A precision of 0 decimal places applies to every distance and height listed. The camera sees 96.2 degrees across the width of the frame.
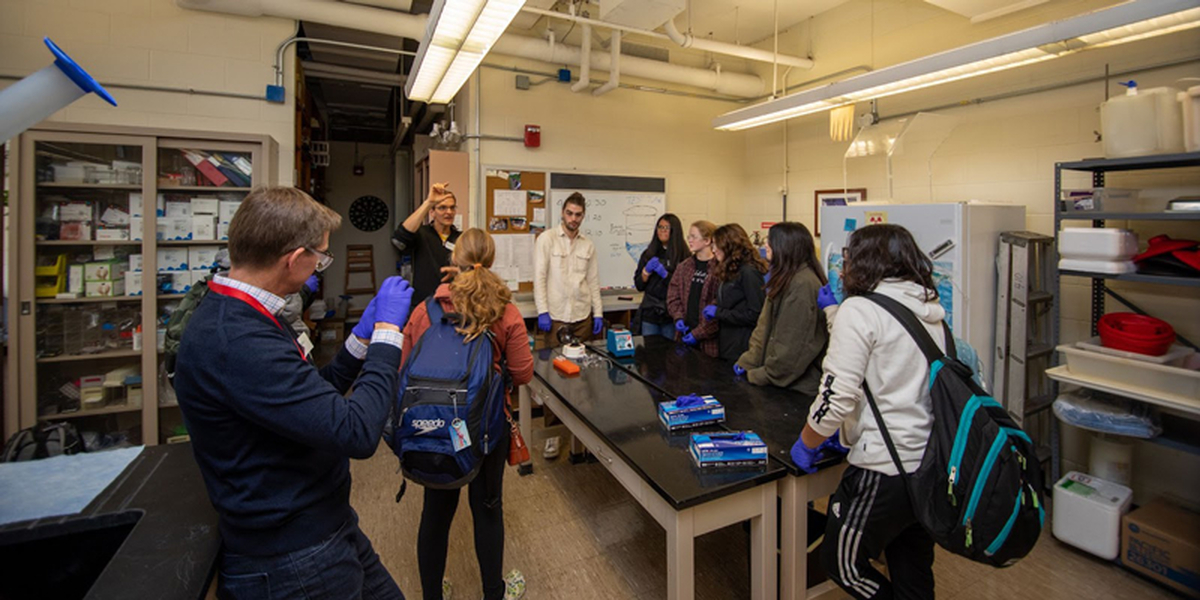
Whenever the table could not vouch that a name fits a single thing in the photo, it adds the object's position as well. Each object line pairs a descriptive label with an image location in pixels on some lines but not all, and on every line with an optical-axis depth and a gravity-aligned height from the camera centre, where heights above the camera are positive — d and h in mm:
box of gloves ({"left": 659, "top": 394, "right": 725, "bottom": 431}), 1945 -432
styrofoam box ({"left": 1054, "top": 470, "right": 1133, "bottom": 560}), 2363 -967
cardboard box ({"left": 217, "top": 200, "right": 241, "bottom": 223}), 3428 +507
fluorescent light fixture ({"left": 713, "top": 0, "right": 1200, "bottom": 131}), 1921 +1052
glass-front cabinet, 2959 +181
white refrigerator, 2904 +242
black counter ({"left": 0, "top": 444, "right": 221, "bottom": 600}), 897 -478
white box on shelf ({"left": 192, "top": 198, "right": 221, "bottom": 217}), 3361 +525
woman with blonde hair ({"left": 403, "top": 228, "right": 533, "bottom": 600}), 1781 -241
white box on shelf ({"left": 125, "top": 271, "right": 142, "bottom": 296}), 3184 +32
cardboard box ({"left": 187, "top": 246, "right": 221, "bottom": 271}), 3373 +207
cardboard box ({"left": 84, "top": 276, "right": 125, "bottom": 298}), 3168 +1
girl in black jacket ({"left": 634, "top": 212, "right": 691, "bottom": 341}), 3812 +168
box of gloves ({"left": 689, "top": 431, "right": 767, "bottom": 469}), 1668 -493
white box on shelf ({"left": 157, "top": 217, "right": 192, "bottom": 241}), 3264 +375
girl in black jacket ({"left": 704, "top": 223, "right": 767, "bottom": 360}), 2857 +32
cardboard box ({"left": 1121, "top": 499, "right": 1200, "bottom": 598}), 2152 -1023
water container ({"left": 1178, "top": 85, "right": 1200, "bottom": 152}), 2234 +753
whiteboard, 4781 +608
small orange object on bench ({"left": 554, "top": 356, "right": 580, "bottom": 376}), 2676 -370
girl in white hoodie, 1481 -333
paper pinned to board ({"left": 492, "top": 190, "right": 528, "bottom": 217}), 4363 +734
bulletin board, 4352 +625
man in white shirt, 3977 +84
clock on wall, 7918 +1160
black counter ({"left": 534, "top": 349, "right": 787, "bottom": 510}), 1581 -502
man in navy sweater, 983 -234
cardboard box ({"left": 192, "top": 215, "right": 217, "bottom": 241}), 3350 +390
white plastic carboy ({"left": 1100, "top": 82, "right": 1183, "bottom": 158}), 2330 +783
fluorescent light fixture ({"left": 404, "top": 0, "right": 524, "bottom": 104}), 2201 +1183
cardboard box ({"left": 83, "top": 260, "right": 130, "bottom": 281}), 3168 +112
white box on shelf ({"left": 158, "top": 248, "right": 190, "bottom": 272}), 3291 +183
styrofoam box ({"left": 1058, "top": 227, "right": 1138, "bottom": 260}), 2438 +253
